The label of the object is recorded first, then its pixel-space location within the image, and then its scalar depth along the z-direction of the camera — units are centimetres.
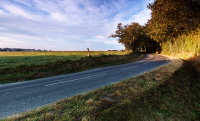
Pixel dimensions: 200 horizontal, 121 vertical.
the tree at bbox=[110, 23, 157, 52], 2948
